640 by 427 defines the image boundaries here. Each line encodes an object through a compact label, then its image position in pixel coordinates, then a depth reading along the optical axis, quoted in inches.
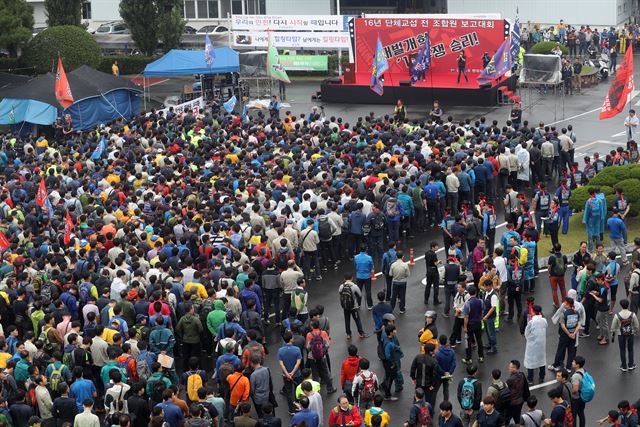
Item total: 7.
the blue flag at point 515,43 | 1607.9
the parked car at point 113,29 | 2464.3
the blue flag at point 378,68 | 1481.3
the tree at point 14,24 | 1831.9
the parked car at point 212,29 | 2401.6
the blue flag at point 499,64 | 1529.0
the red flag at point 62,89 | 1385.3
